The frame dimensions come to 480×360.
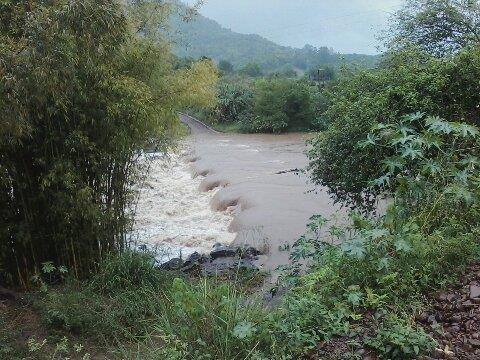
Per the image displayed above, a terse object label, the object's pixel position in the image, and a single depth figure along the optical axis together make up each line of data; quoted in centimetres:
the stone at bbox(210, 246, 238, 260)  862
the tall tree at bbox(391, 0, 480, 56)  1228
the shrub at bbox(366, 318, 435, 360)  271
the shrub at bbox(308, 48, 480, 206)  614
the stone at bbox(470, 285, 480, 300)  310
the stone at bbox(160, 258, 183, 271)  720
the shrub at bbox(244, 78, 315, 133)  2891
